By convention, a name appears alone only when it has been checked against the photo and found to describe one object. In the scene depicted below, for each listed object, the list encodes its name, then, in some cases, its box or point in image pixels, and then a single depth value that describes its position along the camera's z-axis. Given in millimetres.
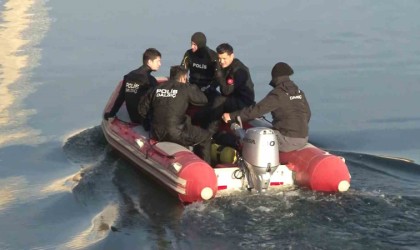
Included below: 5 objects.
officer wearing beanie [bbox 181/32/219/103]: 19859
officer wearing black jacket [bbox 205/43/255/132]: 18531
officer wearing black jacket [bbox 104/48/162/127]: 18047
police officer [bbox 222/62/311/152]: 15844
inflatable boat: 15180
